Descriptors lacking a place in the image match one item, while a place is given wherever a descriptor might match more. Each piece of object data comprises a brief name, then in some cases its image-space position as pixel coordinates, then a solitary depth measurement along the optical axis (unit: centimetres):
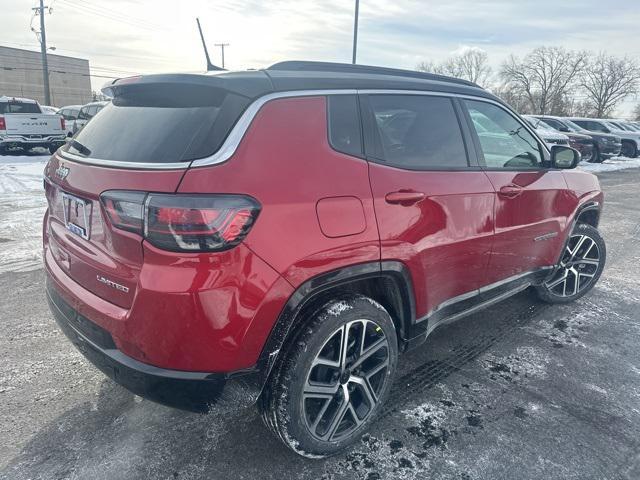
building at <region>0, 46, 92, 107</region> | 7638
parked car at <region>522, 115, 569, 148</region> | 1431
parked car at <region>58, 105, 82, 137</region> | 1955
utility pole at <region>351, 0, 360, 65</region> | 1789
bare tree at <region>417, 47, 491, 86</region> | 6681
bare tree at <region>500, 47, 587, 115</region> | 5625
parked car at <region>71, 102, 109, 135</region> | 1534
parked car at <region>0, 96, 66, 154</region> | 1388
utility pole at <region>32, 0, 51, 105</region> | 3058
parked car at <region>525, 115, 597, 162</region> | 1780
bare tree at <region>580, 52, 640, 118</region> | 5764
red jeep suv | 179
